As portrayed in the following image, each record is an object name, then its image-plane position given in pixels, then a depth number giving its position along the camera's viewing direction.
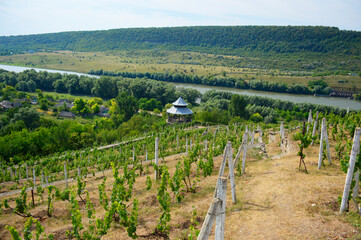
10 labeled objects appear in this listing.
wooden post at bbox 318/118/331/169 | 11.19
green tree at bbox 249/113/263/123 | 48.84
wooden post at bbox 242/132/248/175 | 11.74
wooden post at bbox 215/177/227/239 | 5.40
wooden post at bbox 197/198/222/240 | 4.95
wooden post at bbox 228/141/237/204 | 9.24
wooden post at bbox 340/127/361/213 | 8.00
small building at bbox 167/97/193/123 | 38.60
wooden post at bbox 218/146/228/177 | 8.55
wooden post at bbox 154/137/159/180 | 14.06
